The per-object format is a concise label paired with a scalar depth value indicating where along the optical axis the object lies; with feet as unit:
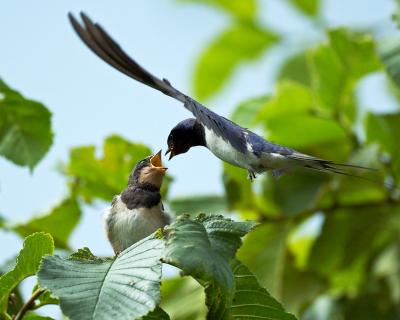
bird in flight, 17.83
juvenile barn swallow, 23.04
